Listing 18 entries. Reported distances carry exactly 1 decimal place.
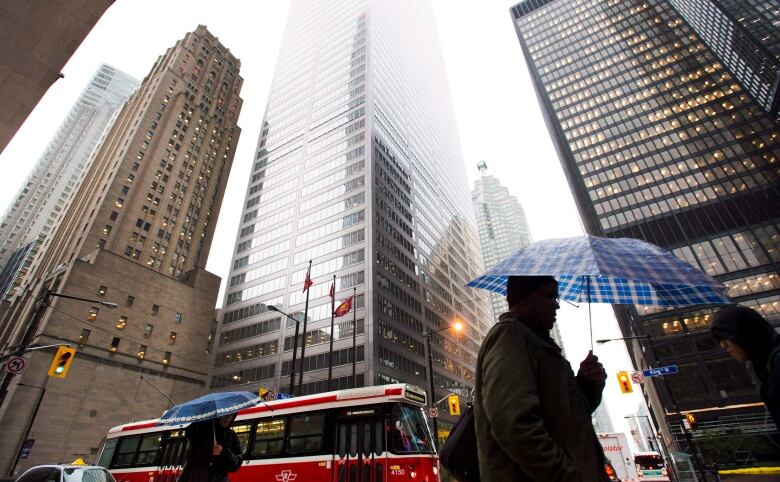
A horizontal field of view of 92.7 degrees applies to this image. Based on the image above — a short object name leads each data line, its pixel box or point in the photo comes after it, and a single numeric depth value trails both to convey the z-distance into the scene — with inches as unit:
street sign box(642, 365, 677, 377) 824.3
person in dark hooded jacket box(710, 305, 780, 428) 119.9
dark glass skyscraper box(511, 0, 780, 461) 2199.8
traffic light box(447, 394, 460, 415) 1081.6
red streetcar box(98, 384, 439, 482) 422.9
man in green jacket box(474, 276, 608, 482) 84.0
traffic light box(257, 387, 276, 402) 742.4
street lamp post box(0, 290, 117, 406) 613.4
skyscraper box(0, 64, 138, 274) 4931.1
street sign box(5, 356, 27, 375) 577.7
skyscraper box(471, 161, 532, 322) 7347.4
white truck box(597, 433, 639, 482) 940.0
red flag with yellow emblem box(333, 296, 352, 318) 1157.1
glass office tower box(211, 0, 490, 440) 2488.9
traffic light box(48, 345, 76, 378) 682.8
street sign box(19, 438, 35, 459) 1274.6
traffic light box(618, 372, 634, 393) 940.6
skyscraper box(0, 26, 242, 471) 1617.9
